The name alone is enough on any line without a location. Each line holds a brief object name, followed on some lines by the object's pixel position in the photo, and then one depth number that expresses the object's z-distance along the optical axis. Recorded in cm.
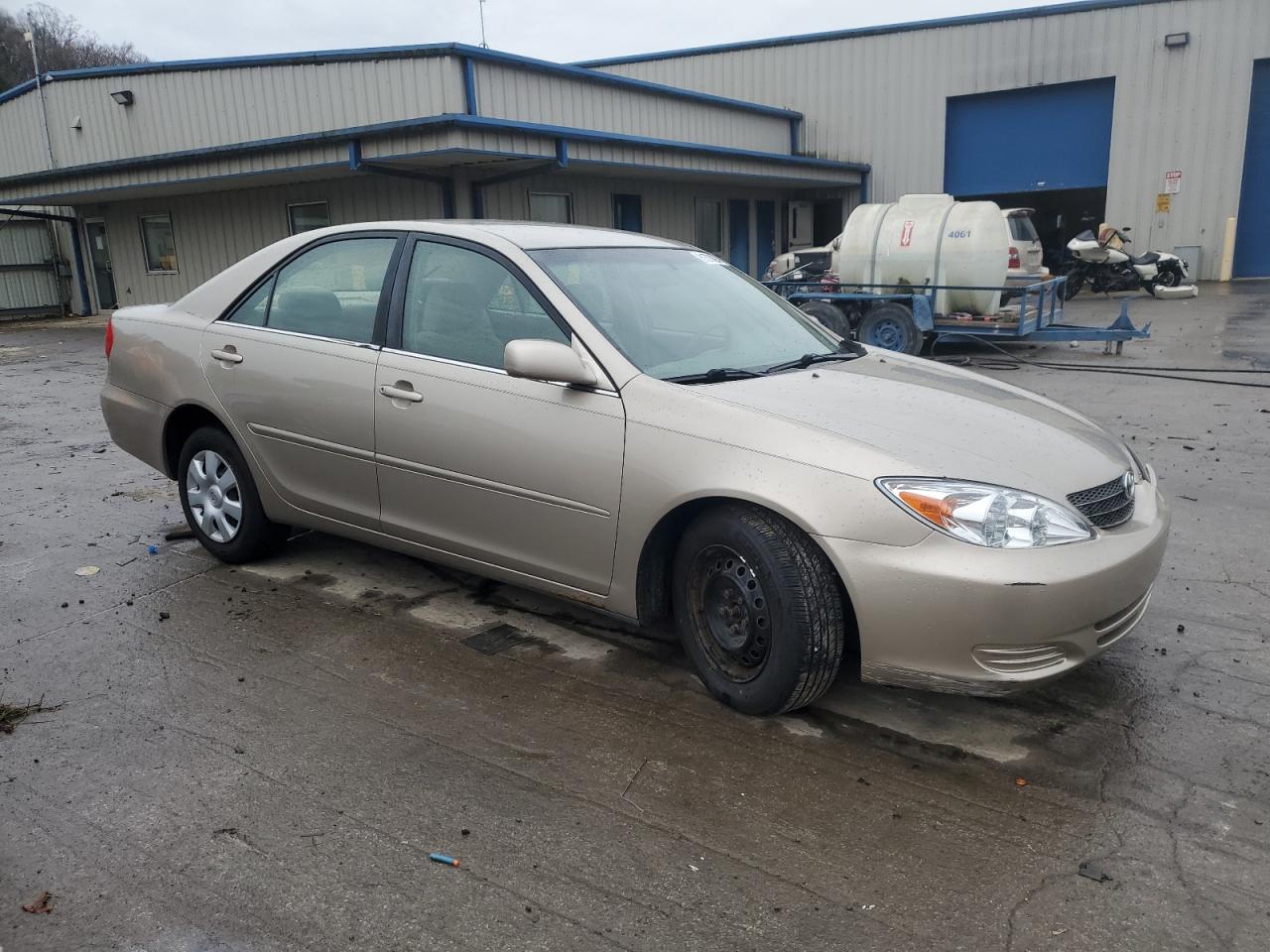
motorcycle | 2136
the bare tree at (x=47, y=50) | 4562
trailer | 1204
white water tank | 1234
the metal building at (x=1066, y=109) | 2286
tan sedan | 299
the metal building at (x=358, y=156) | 1502
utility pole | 2128
